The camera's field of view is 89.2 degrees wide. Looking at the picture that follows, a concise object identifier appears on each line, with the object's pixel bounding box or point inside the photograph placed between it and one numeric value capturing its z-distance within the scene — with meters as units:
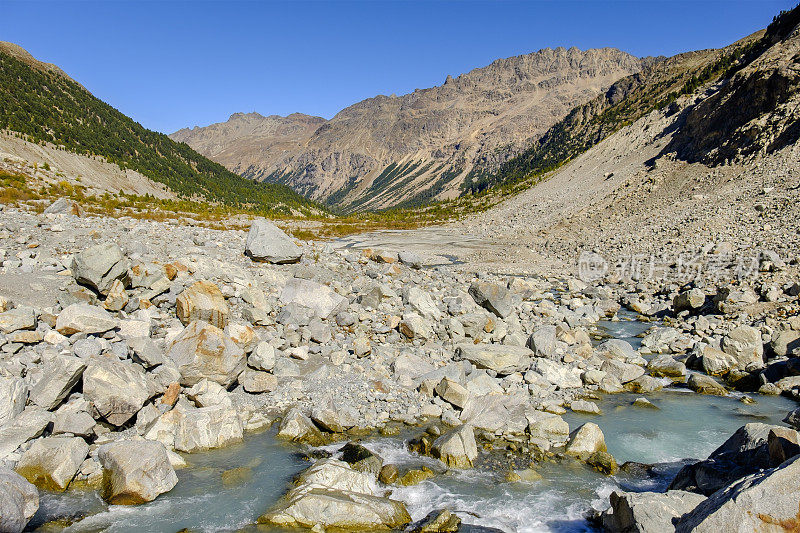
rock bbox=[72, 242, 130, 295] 15.31
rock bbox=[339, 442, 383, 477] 10.20
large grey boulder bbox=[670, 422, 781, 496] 8.12
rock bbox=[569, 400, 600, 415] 14.07
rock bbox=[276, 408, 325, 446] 11.74
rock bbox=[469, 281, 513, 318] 22.08
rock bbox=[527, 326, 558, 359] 17.89
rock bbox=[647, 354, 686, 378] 17.23
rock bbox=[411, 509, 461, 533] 8.52
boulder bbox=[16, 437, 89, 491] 8.73
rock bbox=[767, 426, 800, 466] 7.21
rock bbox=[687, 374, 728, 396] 15.47
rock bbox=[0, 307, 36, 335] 12.22
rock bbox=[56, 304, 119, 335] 13.07
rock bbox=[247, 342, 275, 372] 14.62
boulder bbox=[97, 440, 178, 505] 8.68
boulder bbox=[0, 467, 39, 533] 7.02
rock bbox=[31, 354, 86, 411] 10.40
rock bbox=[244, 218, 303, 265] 21.78
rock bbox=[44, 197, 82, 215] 25.13
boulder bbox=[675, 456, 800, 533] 5.10
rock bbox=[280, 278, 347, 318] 18.83
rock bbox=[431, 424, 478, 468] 10.80
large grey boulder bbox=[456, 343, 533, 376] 16.34
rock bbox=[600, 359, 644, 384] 16.60
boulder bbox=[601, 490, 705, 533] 6.89
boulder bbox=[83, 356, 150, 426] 10.80
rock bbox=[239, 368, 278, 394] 13.85
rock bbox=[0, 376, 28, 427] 9.62
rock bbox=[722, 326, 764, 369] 17.02
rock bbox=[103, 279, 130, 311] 15.16
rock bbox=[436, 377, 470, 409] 13.61
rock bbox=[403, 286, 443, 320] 20.30
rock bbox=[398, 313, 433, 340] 18.31
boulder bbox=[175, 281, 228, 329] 15.74
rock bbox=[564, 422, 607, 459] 11.36
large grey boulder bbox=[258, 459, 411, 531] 8.34
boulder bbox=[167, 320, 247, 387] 13.07
